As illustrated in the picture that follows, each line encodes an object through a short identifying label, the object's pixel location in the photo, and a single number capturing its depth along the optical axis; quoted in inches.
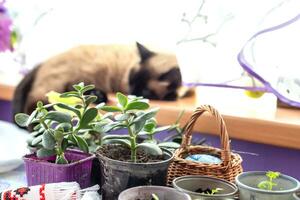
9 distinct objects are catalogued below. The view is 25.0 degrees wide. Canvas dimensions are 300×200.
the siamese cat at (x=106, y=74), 62.1
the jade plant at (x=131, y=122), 40.7
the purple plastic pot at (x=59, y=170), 41.5
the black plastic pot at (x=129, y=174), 39.3
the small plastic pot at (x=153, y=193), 37.8
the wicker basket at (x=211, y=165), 41.0
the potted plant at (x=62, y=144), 41.4
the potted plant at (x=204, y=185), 39.4
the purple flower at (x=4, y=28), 66.1
